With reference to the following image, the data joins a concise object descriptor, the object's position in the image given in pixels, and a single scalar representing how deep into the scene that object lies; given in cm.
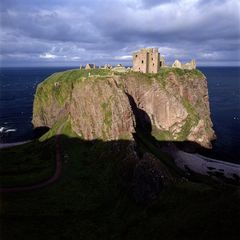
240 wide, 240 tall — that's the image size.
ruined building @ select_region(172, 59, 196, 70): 15426
